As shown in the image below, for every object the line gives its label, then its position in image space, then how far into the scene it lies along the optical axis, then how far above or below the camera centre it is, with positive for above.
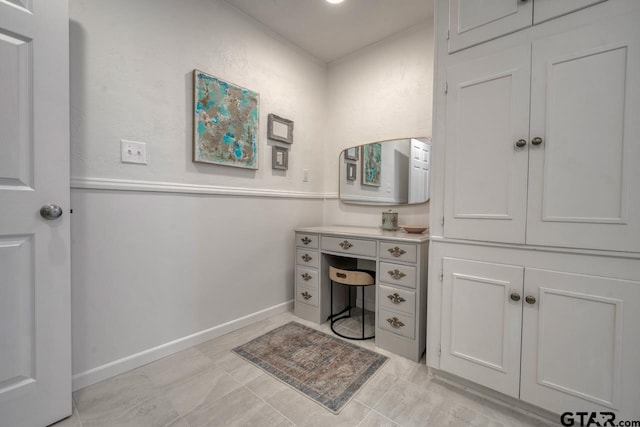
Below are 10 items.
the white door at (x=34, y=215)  1.10 -0.05
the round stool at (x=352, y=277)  1.98 -0.52
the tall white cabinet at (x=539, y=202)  1.05 +0.03
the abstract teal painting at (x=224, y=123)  1.86 +0.60
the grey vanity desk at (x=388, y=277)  1.74 -0.49
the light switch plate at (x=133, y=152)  1.57 +0.30
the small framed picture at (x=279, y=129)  2.34 +0.68
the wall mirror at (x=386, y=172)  2.27 +0.31
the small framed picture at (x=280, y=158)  2.39 +0.42
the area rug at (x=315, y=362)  1.46 -0.98
